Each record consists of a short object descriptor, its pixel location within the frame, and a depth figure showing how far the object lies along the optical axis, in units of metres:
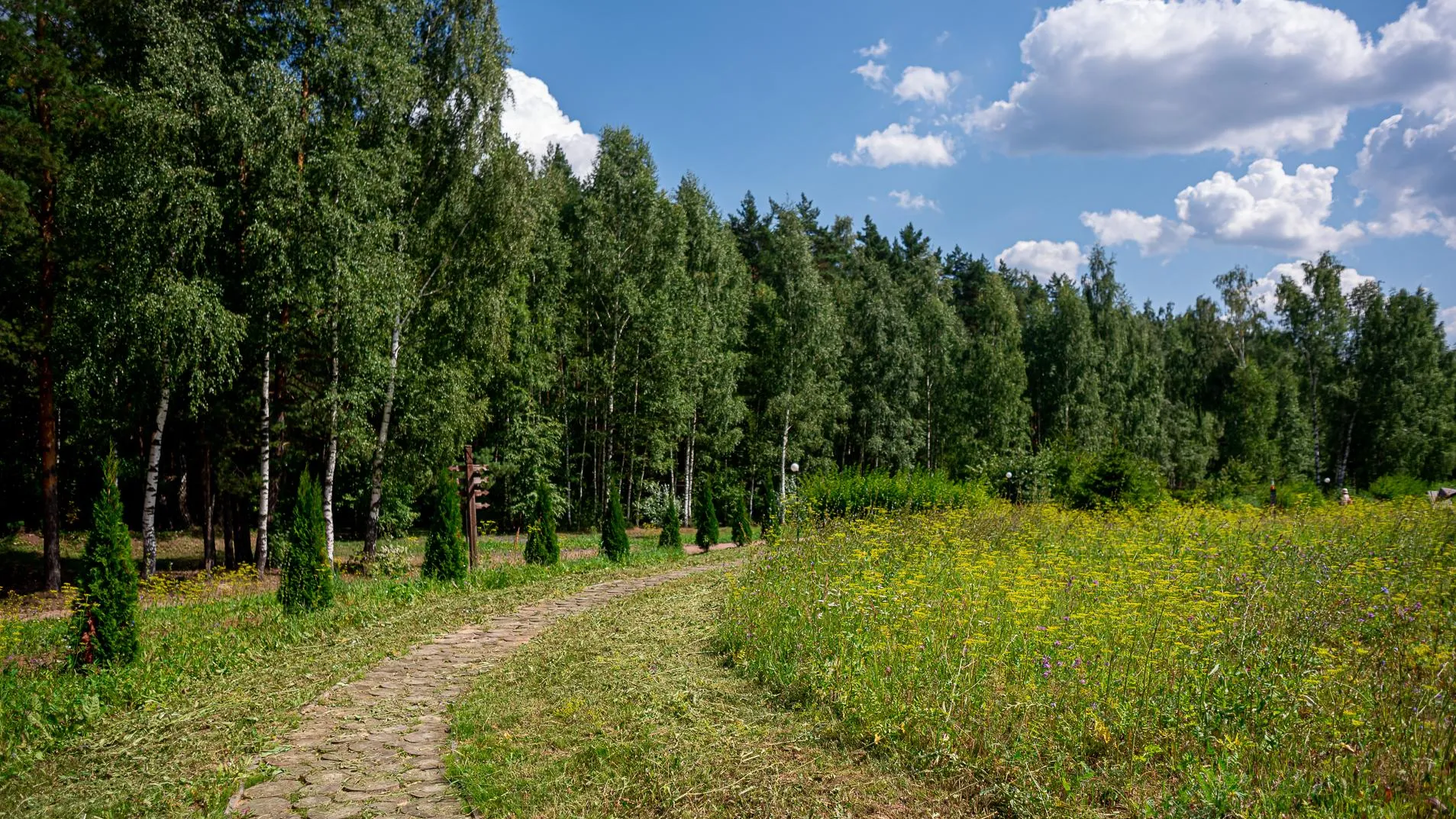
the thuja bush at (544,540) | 13.19
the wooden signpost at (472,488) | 13.64
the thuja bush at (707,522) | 18.23
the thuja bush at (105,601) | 6.91
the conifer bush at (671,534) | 17.36
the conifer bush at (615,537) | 14.43
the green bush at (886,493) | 15.71
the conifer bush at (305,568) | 9.11
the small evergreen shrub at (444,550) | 11.09
